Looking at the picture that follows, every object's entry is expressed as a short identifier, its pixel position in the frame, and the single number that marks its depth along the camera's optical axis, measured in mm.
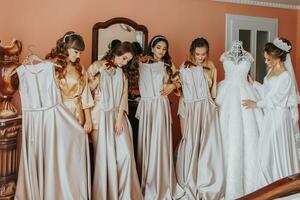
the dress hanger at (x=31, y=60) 2682
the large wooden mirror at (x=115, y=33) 3365
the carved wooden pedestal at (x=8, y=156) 2645
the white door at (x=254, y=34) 4199
